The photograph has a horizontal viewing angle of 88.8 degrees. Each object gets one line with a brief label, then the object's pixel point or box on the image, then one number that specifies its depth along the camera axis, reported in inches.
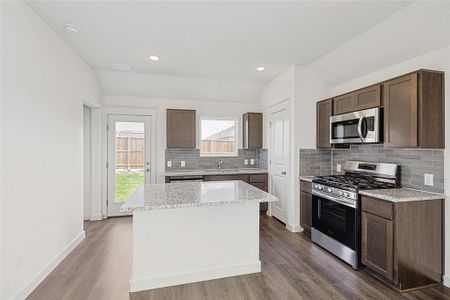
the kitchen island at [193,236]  89.2
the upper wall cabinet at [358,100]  110.7
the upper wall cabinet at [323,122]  143.6
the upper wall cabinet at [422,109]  91.3
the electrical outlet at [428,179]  97.4
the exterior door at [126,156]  183.5
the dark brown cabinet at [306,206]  141.2
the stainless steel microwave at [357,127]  109.6
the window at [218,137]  204.5
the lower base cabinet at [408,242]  88.2
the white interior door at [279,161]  162.1
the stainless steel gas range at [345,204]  105.7
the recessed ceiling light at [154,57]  136.9
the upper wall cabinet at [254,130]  197.6
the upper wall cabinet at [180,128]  184.9
